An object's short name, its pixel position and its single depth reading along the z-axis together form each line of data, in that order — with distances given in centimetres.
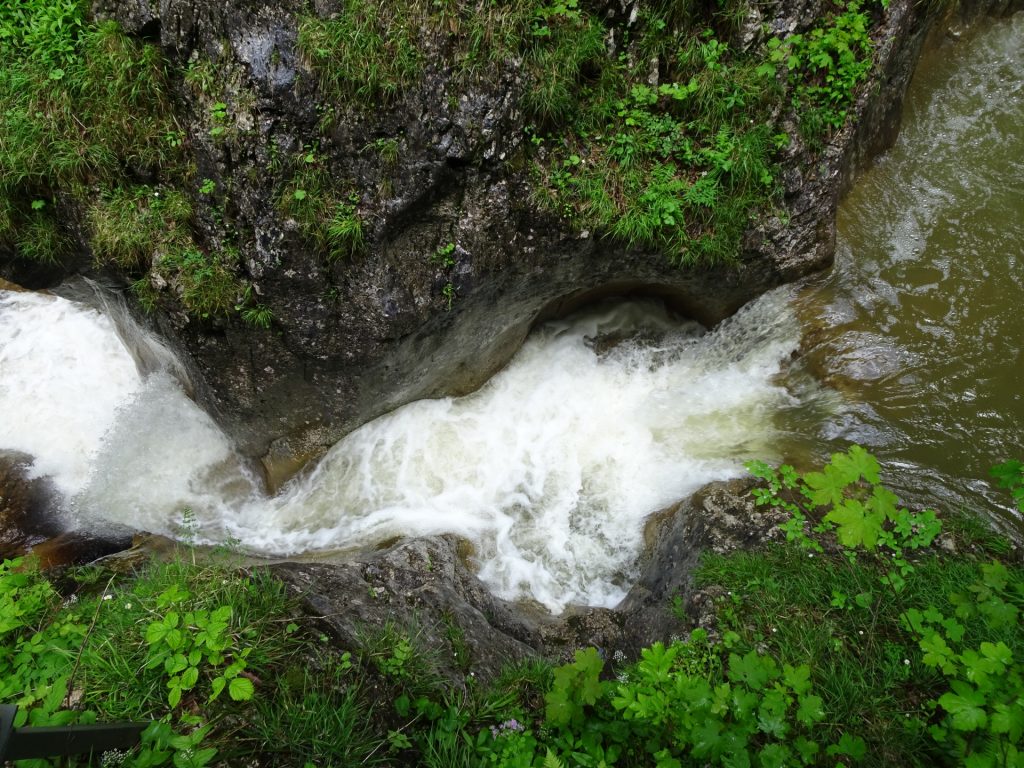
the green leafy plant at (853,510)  319
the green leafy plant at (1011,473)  292
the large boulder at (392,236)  428
